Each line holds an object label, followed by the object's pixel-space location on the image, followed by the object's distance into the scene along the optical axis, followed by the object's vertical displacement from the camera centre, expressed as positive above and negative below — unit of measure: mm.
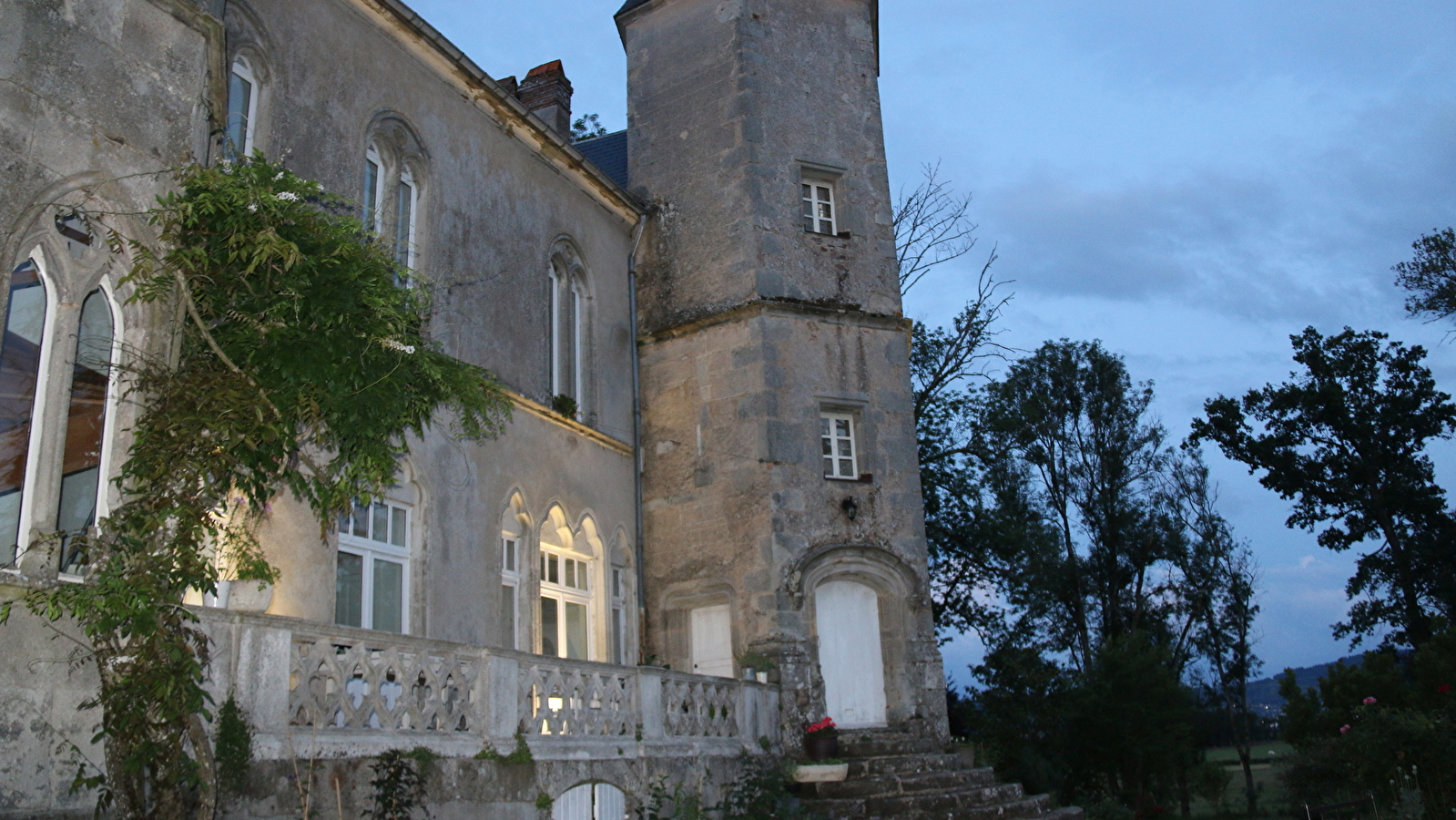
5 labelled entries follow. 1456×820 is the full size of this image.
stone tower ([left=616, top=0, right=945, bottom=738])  13148 +4497
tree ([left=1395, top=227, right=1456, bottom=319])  15992 +6132
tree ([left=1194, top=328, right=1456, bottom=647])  24953 +5885
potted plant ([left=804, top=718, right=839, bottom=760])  11898 +15
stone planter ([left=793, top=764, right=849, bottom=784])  11211 -295
